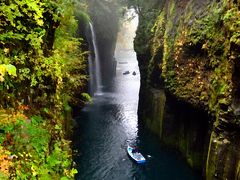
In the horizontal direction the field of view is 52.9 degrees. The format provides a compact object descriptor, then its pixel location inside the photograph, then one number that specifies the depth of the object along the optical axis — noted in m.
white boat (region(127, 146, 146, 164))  19.13
